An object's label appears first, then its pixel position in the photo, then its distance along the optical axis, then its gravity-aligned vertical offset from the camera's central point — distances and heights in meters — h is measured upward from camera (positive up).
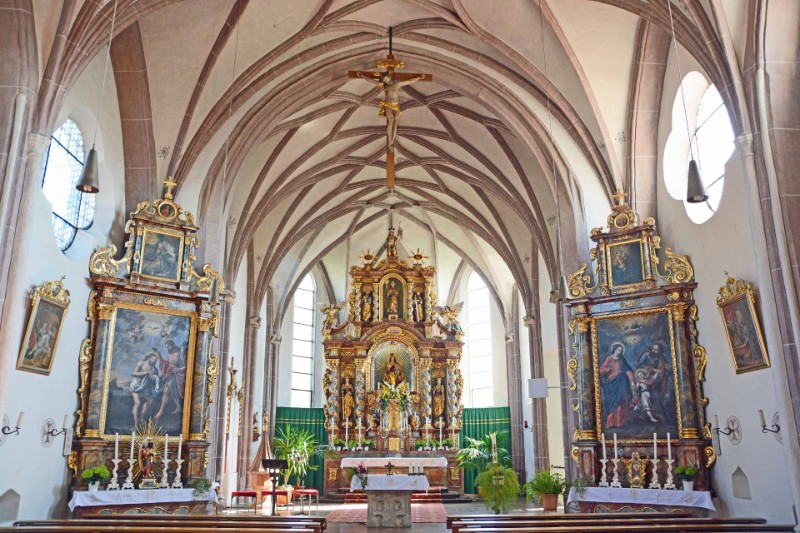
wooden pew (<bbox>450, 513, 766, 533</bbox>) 8.25 -0.73
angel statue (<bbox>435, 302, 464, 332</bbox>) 26.94 +5.15
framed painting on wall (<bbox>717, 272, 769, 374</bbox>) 11.32 +2.07
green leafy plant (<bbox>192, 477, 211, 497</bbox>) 13.84 -0.50
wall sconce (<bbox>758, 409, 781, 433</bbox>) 10.81 +0.43
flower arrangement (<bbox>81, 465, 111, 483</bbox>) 12.59 -0.24
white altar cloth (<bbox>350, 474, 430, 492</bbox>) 13.53 -0.43
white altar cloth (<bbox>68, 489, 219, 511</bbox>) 12.35 -0.64
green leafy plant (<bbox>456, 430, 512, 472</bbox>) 24.45 +0.10
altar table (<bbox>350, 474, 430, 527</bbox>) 13.66 -0.82
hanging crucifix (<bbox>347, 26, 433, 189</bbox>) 13.09 +6.71
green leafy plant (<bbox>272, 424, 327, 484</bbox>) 22.95 +0.34
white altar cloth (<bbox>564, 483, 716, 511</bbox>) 12.67 -0.70
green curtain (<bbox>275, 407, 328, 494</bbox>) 26.78 +1.35
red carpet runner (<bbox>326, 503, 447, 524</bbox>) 15.89 -1.27
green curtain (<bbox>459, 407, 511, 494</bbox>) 26.73 +1.32
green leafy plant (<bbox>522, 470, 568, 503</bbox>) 15.96 -0.58
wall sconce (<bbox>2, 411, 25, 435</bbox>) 10.78 +0.45
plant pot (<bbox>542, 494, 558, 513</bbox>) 16.09 -0.94
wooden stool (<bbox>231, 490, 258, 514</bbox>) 17.00 -0.78
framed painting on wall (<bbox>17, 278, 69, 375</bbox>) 11.40 +2.08
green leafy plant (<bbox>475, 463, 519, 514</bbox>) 14.30 -0.52
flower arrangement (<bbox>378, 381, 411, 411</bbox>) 25.30 +2.16
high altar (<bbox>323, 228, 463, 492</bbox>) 25.20 +3.29
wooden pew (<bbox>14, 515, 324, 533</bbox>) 8.20 -0.72
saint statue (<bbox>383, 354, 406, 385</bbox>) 26.02 +2.99
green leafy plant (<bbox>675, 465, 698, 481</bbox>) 13.09 -0.26
